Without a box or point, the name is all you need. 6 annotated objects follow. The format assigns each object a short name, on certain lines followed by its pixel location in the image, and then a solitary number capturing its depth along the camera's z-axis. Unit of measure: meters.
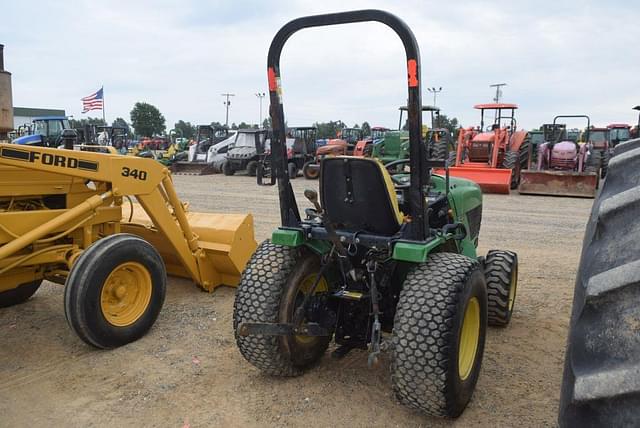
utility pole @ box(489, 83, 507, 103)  38.85
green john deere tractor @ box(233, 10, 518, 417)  2.86
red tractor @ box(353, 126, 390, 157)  19.75
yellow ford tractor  3.93
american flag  29.48
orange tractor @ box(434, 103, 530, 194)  13.69
